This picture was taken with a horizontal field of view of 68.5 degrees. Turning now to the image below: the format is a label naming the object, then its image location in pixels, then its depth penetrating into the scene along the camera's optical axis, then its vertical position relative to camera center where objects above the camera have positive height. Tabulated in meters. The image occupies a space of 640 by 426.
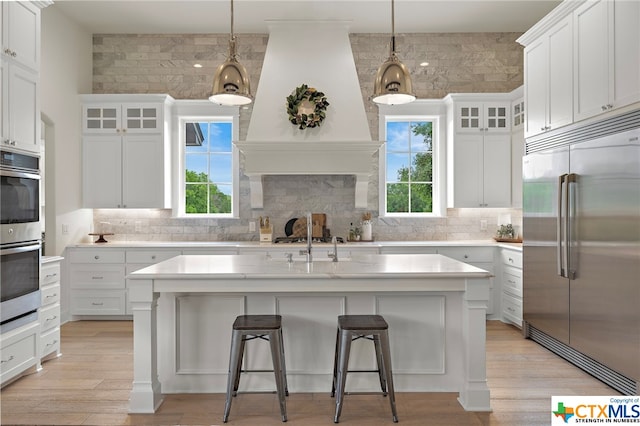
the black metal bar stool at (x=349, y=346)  2.75 -0.79
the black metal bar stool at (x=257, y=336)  2.77 -0.80
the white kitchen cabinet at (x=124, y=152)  5.58 +0.72
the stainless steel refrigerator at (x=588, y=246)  3.04 -0.26
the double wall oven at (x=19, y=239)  3.28 -0.19
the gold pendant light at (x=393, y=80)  3.14 +0.89
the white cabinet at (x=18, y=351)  3.27 -1.01
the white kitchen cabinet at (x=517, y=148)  5.29 +0.73
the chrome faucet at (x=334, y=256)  3.36 -0.32
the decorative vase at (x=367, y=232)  5.70 -0.24
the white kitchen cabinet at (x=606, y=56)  3.07 +1.10
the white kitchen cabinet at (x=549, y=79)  3.82 +1.16
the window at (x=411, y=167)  6.02 +0.58
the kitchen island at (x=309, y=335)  3.16 -0.83
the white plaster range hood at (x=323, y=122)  5.09 +1.11
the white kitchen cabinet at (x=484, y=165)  5.59 +0.56
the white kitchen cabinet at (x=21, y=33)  3.39 +1.37
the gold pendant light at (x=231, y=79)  3.15 +0.90
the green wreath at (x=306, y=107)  5.05 +1.14
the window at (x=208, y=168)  6.02 +0.58
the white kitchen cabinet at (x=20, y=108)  3.36 +0.79
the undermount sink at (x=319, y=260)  3.50 -0.36
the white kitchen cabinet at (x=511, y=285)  4.83 -0.78
